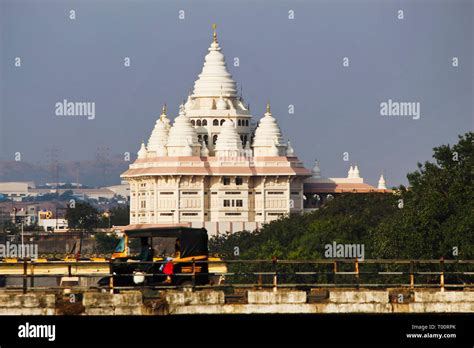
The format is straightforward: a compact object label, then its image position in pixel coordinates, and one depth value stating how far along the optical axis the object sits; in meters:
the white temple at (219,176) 185.12
